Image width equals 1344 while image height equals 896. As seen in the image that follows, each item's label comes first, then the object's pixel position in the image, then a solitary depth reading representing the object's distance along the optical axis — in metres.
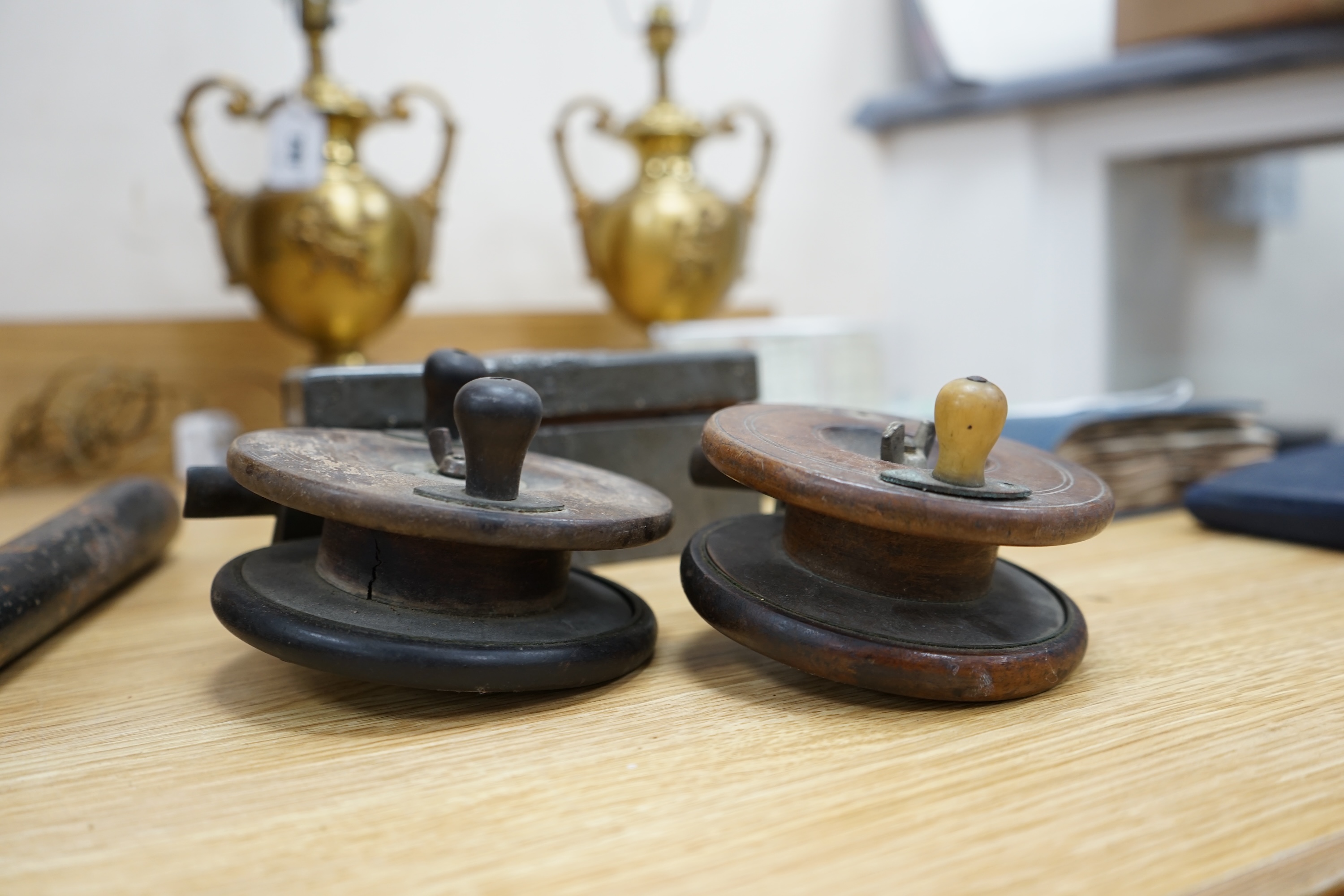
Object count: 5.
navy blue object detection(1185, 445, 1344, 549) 0.79
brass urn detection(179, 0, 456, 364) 1.04
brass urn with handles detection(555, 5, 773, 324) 1.20
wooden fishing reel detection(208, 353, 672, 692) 0.42
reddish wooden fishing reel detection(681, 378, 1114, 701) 0.43
